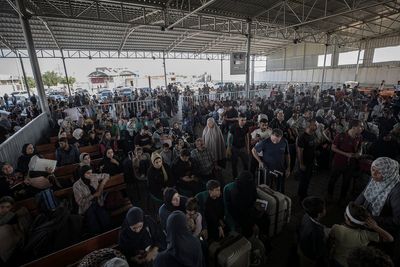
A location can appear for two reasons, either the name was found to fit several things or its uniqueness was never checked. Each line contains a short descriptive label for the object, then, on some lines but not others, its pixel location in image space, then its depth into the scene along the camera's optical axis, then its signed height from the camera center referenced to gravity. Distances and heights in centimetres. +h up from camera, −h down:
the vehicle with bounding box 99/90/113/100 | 1975 -120
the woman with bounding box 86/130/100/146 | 630 -164
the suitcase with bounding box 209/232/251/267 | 259 -202
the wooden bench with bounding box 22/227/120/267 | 221 -175
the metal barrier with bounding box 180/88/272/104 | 1228 -117
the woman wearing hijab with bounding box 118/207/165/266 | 240 -172
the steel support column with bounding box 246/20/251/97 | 1146 +93
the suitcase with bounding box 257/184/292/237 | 338 -201
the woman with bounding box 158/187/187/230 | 283 -158
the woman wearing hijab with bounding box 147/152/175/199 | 368 -160
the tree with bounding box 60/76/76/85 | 3636 +20
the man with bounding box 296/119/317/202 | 410 -139
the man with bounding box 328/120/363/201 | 394 -137
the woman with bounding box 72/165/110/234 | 313 -173
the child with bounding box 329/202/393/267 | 205 -147
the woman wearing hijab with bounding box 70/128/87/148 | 617 -154
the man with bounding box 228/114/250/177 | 513 -148
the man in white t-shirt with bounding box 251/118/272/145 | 480 -122
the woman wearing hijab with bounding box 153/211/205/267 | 187 -142
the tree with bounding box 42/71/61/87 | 3618 +64
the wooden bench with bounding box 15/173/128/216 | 330 -179
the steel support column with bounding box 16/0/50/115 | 728 +89
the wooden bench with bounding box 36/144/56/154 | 631 -182
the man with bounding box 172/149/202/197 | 396 -169
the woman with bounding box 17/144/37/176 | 444 -149
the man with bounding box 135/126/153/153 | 547 -150
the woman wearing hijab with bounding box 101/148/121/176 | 441 -163
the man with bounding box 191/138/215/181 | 428 -157
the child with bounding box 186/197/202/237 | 268 -167
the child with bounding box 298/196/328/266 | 222 -159
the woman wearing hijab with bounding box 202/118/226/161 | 498 -143
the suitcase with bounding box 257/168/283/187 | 409 -189
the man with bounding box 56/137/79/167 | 491 -157
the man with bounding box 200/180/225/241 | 296 -176
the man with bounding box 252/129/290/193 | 395 -143
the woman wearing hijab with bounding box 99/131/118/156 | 573 -156
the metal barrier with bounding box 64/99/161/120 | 1045 -135
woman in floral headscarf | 228 -131
